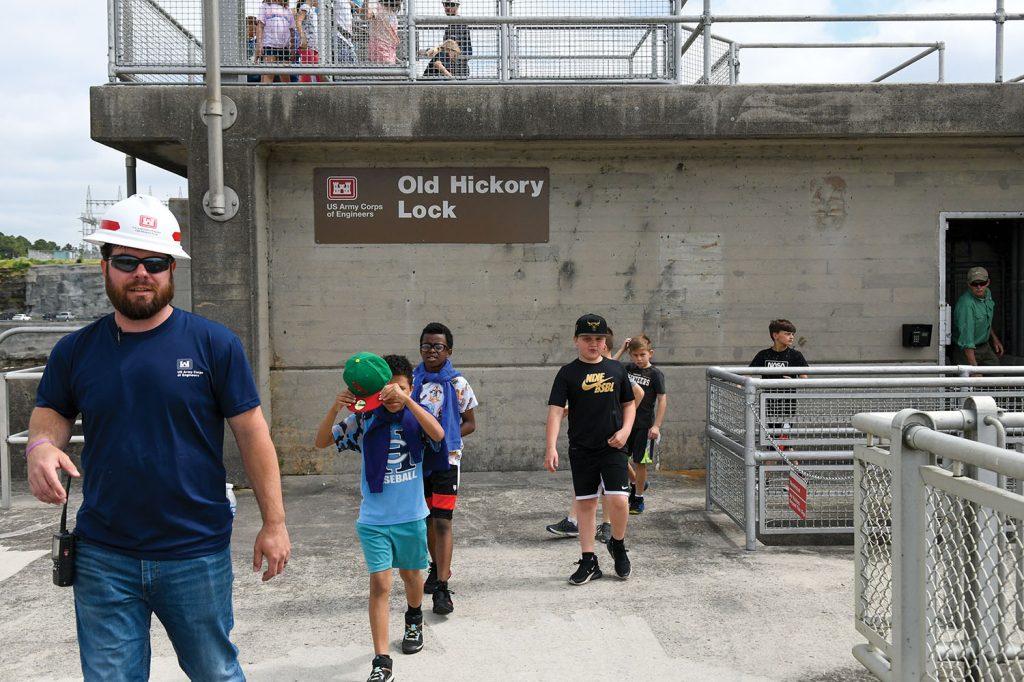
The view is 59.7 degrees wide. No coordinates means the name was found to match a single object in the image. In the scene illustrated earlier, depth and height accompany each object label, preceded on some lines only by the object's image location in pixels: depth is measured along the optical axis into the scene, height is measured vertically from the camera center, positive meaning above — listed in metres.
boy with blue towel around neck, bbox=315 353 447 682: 4.29 -0.82
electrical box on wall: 9.35 -0.37
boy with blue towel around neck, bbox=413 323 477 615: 5.17 -0.73
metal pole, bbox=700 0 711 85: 8.88 +2.61
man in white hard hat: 2.89 -0.50
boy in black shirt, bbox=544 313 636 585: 5.66 -0.83
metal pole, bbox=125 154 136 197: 9.95 +1.51
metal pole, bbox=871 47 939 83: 9.75 +2.61
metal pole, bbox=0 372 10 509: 7.70 -1.23
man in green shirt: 9.59 -0.24
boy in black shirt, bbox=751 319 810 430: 7.66 -0.44
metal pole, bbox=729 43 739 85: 9.39 +2.52
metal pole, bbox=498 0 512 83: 8.88 +2.64
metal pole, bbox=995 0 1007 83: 8.99 +2.77
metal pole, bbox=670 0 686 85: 8.91 +2.55
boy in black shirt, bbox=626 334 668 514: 7.17 -0.87
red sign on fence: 6.20 -1.36
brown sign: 9.20 +1.04
